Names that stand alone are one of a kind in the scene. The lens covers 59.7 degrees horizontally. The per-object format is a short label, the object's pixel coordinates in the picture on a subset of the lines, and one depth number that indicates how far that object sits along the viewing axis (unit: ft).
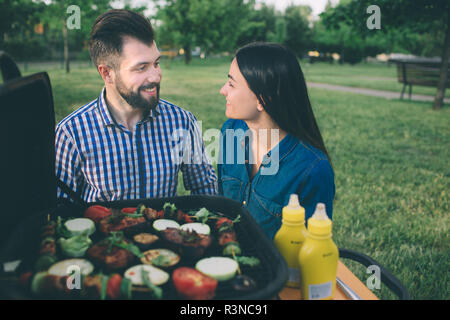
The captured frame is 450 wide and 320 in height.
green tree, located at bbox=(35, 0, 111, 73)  50.46
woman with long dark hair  7.41
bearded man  8.00
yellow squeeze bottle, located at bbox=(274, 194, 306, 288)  4.46
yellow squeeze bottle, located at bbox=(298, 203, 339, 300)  4.12
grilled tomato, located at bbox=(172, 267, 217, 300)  3.71
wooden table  4.82
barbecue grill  3.62
